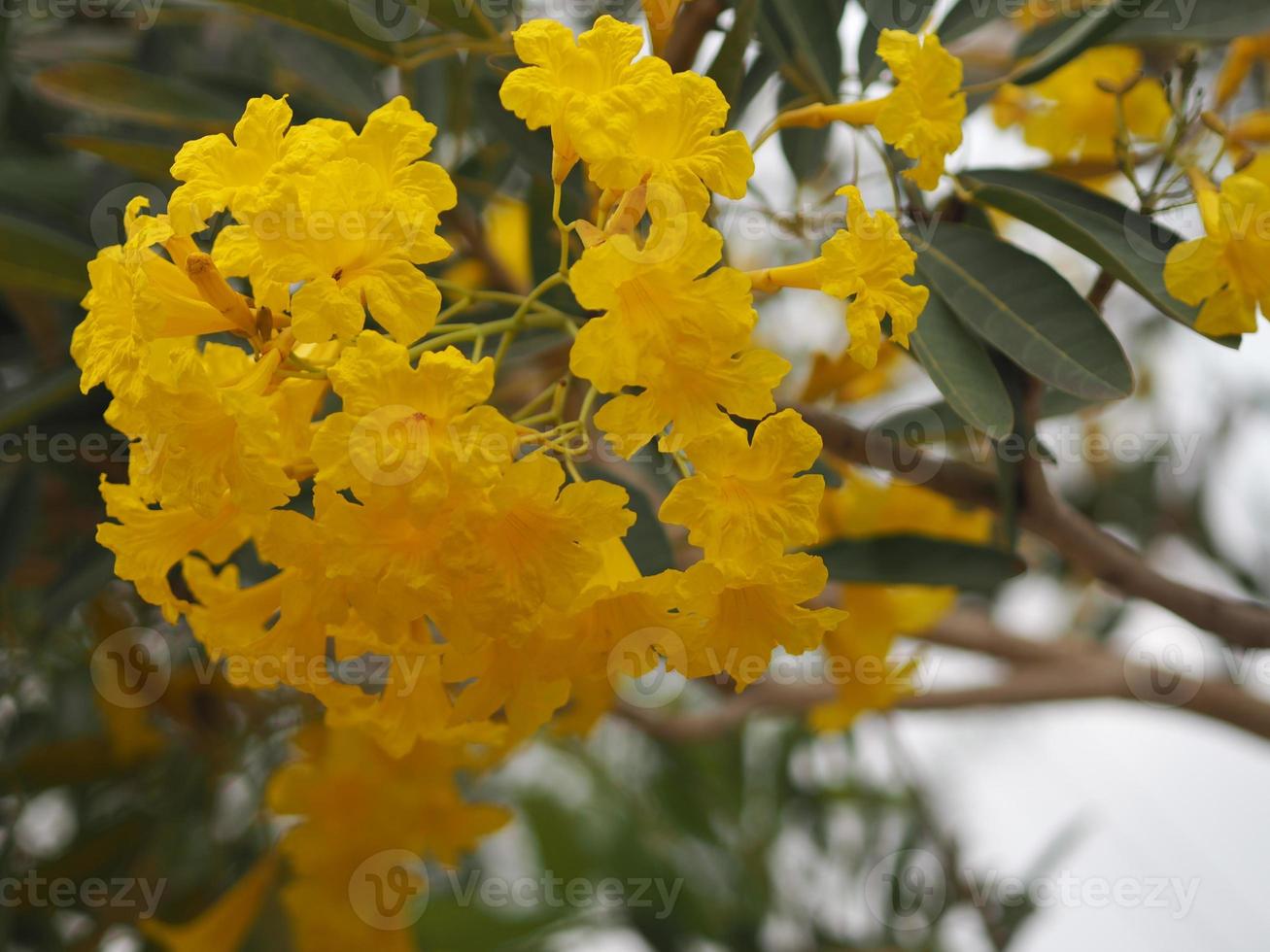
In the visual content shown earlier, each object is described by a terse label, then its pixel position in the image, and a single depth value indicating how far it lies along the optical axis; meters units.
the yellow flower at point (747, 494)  0.62
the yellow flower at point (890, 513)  1.08
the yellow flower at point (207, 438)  0.60
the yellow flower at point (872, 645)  1.08
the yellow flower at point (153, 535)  0.70
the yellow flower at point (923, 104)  0.71
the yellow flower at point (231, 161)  0.63
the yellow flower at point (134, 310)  0.63
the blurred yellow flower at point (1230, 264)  0.74
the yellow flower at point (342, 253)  0.59
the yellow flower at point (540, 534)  0.59
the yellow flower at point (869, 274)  0.63
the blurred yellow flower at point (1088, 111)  1.09
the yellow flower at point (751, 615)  0.62
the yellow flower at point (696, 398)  0.60
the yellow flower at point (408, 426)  0.56
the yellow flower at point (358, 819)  1.12
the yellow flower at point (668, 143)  0.61
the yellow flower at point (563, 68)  0.64
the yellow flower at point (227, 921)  1.25
